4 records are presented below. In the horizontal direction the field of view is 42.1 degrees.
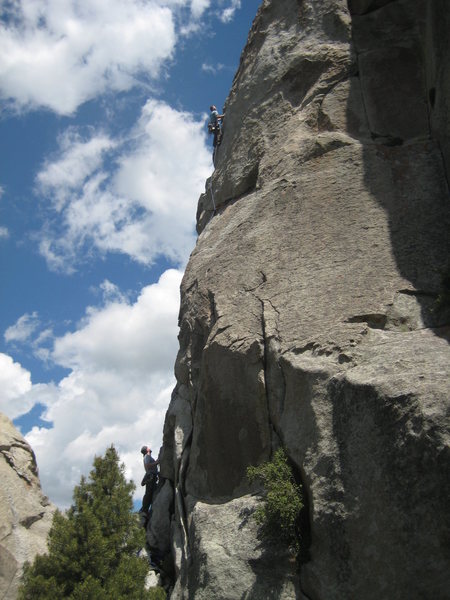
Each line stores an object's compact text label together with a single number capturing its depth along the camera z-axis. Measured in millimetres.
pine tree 10148
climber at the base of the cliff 15810
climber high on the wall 19473
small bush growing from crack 8578
